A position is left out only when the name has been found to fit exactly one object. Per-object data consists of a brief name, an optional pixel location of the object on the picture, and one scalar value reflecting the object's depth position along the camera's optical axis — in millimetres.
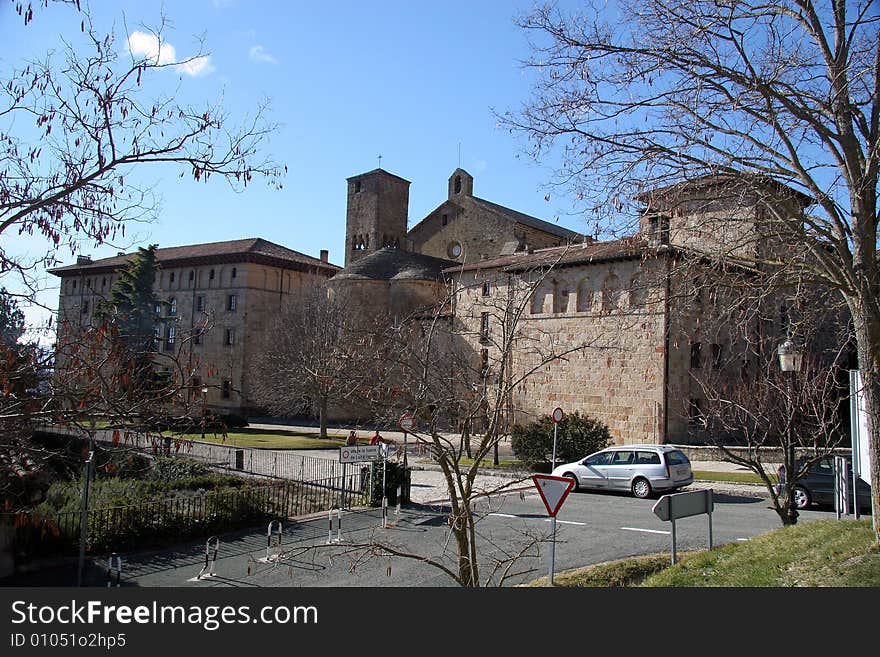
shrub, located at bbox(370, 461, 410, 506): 16453
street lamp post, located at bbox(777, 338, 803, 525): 10641
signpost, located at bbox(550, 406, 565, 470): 19359
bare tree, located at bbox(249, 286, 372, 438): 35719
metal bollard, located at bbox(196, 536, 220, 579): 10070
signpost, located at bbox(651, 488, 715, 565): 8688
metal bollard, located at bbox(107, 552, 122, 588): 8875
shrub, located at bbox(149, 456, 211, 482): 17478
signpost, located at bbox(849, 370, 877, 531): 8711
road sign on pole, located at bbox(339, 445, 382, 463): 14148
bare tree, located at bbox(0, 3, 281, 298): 4742
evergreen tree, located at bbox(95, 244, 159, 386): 41094
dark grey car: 16203
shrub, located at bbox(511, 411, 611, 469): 24031
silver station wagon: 18031
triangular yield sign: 8047
